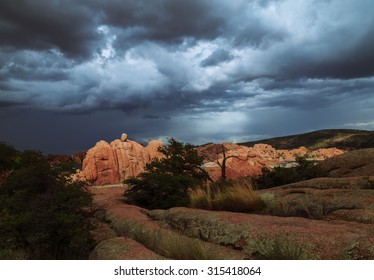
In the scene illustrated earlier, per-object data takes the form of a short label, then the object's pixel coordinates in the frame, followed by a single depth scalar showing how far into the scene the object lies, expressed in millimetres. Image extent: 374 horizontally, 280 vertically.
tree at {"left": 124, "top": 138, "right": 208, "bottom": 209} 20078
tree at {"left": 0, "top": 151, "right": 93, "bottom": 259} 11000
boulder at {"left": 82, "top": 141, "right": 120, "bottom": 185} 75688
